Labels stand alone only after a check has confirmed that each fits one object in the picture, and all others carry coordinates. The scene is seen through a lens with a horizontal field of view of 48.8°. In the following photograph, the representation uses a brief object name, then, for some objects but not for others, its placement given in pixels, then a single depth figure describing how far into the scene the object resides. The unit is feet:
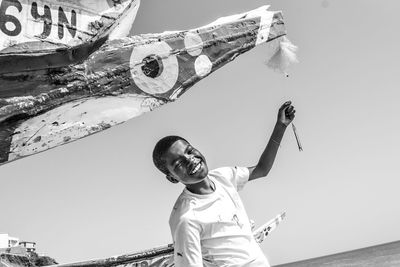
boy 6.29
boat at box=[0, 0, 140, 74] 5.04
